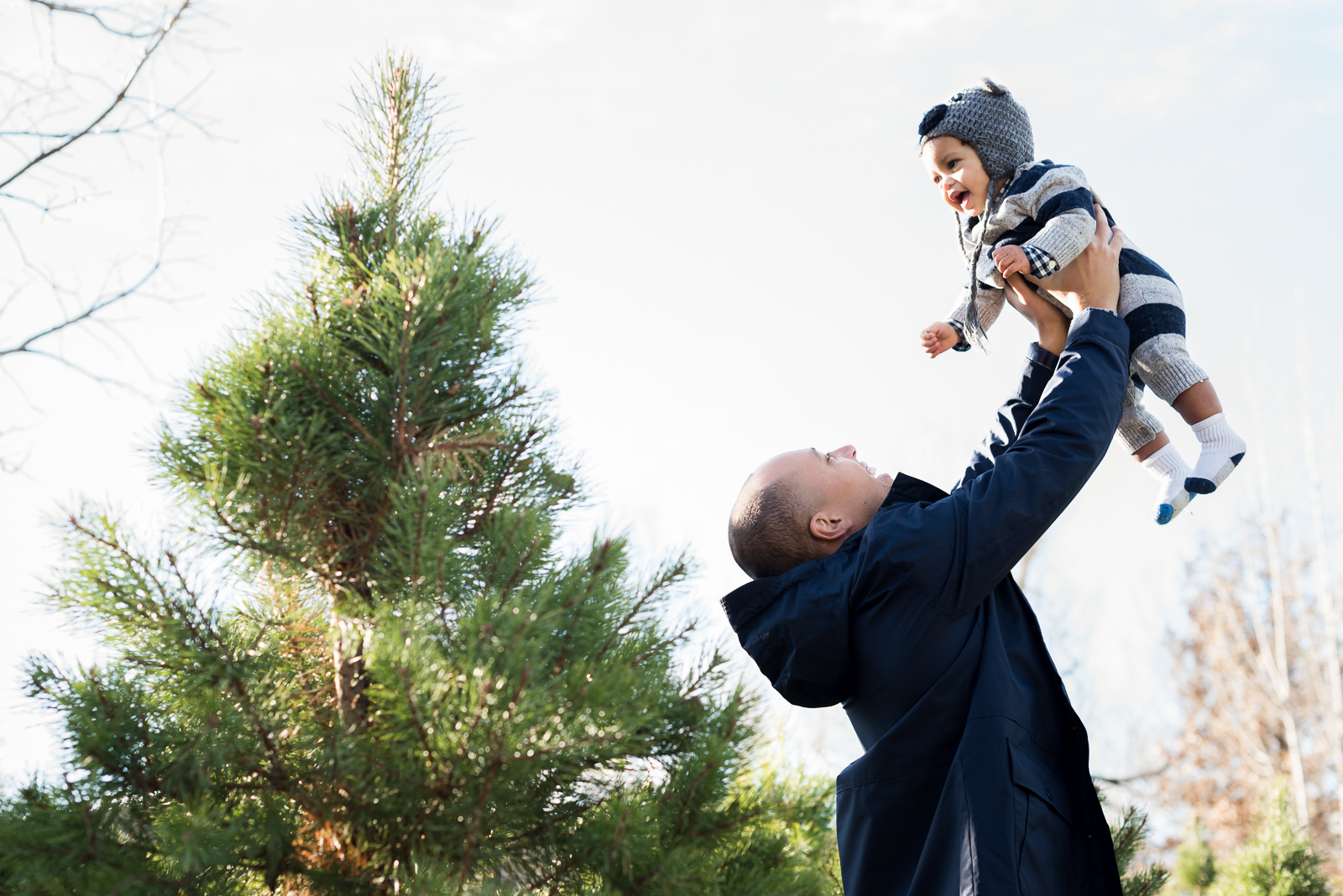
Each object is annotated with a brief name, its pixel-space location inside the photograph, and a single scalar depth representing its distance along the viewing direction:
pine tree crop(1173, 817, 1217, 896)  5.62
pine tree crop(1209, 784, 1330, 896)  4.54
